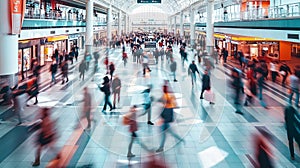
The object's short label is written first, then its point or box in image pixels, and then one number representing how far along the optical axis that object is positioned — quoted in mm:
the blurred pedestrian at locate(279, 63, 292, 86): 14320
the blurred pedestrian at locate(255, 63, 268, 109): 11699
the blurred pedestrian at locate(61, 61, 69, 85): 16498
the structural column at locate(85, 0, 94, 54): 29094
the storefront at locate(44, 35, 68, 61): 24562
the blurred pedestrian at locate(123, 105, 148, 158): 6724
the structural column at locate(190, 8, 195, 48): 47188
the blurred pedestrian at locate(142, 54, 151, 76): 18325
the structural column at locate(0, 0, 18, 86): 11462
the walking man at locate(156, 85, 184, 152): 7234
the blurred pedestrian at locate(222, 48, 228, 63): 23800
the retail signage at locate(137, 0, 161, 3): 33600
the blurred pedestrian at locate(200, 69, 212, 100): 11540
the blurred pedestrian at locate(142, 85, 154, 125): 9042
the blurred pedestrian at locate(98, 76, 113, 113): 10008
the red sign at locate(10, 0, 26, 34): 11500
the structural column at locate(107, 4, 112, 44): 44344
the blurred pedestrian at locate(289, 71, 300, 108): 10298
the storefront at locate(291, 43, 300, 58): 27300
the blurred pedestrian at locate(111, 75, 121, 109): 10734
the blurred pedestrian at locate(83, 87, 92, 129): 8758
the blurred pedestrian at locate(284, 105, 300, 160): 6438
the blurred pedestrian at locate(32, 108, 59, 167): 6262
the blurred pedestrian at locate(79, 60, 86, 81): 16628
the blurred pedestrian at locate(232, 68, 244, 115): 11281
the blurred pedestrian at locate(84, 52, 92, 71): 19750
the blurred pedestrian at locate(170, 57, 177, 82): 16422
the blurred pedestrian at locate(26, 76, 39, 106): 11450
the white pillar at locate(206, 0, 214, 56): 29484
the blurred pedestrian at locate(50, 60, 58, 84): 15088
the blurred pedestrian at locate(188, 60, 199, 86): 14148
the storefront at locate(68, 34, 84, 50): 32594
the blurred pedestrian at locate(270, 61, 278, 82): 15548
